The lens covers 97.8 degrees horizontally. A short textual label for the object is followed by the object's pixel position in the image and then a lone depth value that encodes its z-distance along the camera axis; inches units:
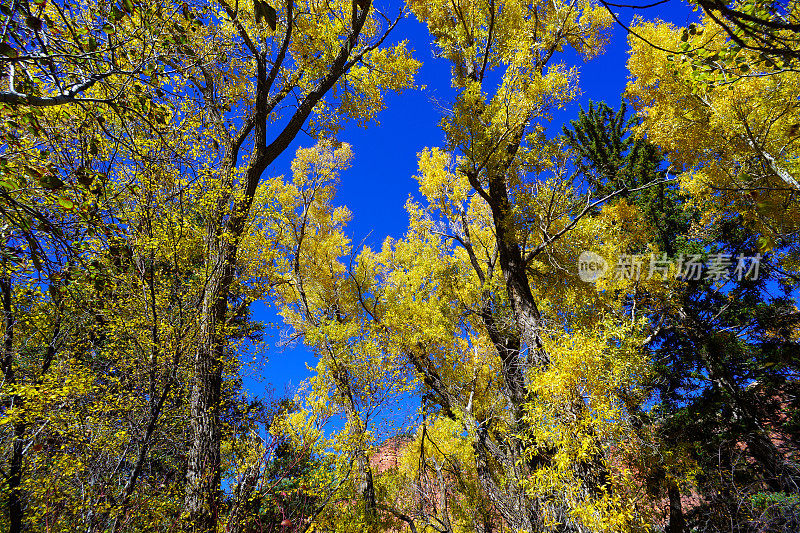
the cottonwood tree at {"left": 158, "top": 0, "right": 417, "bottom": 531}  140.2
